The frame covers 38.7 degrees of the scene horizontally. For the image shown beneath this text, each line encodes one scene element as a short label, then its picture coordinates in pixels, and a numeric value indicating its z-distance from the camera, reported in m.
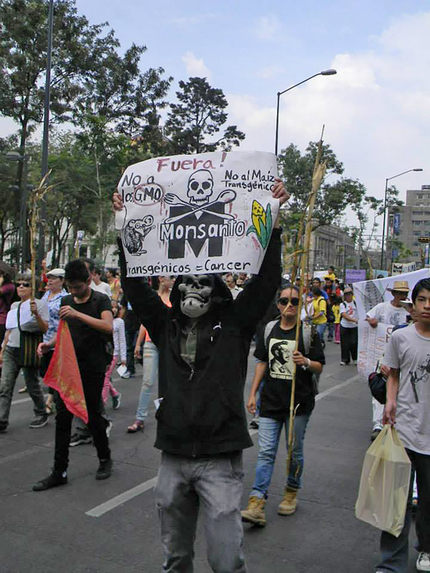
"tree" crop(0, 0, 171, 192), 24.62
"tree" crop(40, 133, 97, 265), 33.16
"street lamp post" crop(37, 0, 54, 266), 16.91
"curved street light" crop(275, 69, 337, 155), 22.44
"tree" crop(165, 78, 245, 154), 42.19
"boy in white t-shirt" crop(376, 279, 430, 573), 3.57
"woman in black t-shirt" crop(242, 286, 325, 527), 4.56
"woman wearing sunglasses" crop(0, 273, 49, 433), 7.00
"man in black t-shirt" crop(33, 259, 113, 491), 5.14
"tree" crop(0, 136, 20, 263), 33.19
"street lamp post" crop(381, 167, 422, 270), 46.06
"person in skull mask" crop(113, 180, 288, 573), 2.73
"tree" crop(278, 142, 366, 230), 41.67
